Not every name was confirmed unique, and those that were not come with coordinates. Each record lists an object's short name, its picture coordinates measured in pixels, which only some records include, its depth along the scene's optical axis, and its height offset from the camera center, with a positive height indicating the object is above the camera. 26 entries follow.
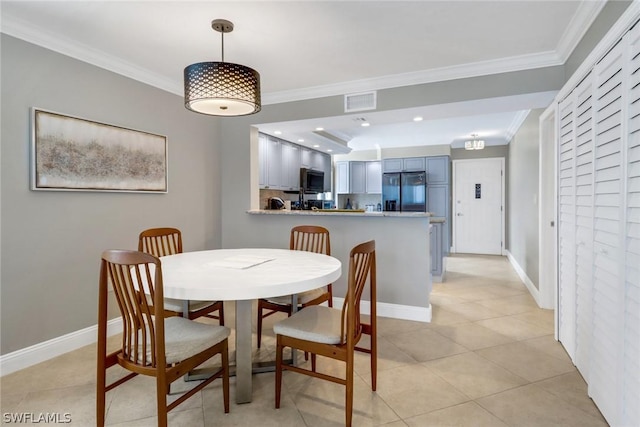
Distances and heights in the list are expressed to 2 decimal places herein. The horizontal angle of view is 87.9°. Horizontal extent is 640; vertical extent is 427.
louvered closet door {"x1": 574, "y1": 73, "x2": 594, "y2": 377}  1.96 -0.07
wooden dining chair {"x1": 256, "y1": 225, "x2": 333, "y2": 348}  2.32 -0.63
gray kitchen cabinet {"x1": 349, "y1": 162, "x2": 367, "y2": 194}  7.66 +0.71
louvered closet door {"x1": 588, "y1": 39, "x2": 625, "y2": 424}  1.56 -0.13
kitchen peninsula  3.19 -0.42
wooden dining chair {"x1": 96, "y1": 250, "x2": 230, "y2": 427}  1.42 -0.64
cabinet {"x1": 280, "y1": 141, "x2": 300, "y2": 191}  5.18 +0.67
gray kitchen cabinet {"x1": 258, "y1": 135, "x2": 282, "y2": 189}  4.65 +0.67
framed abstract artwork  2.38 +0.42
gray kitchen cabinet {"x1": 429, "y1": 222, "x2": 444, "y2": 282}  4.40 -0.61
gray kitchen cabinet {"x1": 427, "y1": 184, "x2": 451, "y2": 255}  6.86 +0.19
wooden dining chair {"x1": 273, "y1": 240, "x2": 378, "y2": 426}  1.62 -0.64
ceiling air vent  3.33 +1.08
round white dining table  1.49 -0.35
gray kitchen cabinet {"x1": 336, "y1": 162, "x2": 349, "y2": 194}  7.70 +0.70
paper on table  1.95 -0.34
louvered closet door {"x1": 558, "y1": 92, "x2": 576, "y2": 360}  2.30 -0.14
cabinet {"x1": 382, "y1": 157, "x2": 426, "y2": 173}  7.04 +0.93
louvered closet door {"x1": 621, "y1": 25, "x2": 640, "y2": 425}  1.38 -0.19
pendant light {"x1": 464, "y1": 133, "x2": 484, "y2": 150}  6.09 +1.18
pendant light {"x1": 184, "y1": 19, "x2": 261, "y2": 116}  1.88 +0.72
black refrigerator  6.72 +0.34
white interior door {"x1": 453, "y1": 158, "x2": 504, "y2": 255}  7.09 +0.04
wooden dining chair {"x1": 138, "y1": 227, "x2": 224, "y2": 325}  2.23 -0.33
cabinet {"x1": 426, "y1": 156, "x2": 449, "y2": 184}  6.86 +0.80
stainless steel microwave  5.62 +0.48
